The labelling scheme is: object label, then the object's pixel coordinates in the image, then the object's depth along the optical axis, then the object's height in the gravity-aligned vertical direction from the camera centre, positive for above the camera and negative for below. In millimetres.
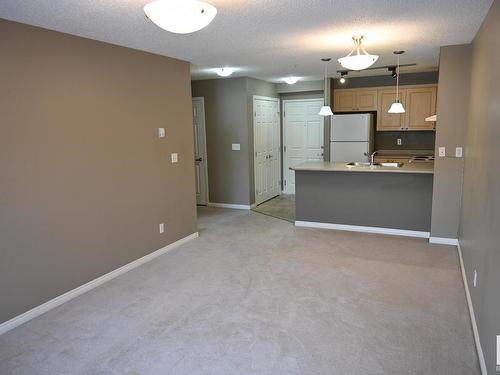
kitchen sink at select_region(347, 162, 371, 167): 5423 -464
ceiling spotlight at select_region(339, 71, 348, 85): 6160 +923
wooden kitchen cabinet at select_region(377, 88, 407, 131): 6711 +284
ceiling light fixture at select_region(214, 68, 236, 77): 5534 +927
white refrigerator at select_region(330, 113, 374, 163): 6637 -88
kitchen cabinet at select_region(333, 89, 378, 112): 6898 +578
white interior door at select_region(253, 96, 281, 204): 7035 -273
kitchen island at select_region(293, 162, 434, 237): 4926 -883
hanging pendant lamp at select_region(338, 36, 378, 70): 3211 +590
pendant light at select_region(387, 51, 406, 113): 4757 +283
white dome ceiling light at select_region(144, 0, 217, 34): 1860 +601
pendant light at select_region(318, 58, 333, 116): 5055 +299
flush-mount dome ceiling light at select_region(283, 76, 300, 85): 6709 +944
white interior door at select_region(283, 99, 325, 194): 7547 +22
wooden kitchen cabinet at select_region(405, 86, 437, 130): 6465 +408
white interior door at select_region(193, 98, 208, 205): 6977 -291
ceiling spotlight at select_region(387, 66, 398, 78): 5570 +917
